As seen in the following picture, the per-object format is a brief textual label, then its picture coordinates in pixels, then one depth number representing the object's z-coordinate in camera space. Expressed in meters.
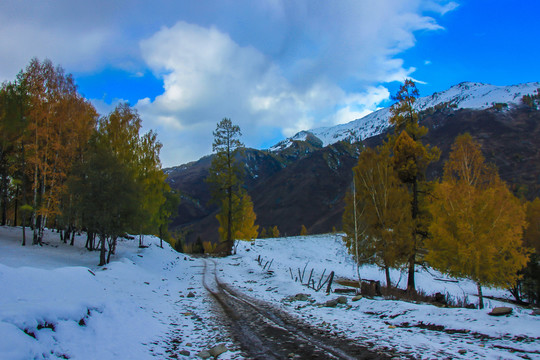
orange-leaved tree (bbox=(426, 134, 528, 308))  13.49
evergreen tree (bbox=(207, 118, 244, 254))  35.69
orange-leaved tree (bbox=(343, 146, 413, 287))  17.56
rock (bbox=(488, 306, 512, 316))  7.53
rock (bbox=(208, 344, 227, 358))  6.34
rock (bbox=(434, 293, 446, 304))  13.91
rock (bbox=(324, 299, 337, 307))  11.30
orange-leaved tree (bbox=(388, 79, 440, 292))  18.70
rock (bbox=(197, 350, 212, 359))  6.27
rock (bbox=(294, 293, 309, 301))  13.22
